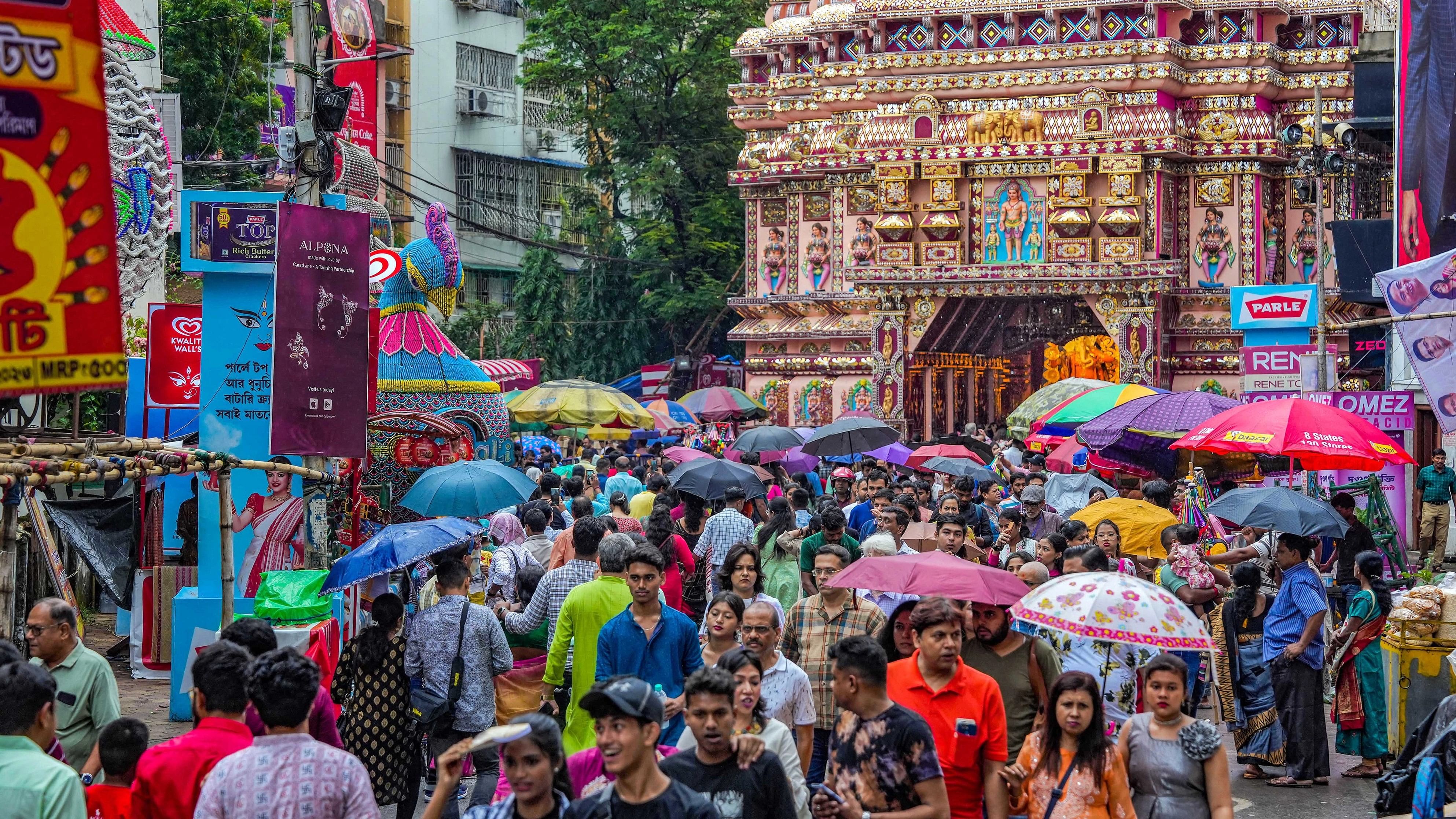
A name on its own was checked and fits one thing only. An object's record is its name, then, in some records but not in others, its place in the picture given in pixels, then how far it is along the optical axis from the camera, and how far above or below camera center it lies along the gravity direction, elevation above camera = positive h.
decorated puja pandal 29.00 +3.40
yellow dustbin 10.10 -1.76
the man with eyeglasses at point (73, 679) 6.77 -1.19
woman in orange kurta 6.13 -1.36
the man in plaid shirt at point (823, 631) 7.94 -1.18
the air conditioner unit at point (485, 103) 44.47 +6.78
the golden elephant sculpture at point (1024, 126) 29.61 +4.14
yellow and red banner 6.57 +0.60
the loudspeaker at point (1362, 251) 21.19 +1.49
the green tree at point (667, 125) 38.78 +5.50
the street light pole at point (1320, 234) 20.52 +1.77
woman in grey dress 6.29 -1.37
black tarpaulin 13.19 -1.25
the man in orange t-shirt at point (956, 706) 6.43 -1.22
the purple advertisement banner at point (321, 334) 10.53 +0.22
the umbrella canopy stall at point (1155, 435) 15.36 -0.54
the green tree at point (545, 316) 39.84 +1.23
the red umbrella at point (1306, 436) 12.93 -0.46
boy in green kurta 8.00 -1.10
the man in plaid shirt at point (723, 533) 11.55 -1.05
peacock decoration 17.23 +0.21
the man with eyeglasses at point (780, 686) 6.95 -1.23
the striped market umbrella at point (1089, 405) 17.67 -0.31
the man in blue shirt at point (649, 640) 7.58 -1.15
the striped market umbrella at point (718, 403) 30.58 -0.54
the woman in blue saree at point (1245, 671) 10.51 -1.77
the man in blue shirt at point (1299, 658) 10.16 -1.63
